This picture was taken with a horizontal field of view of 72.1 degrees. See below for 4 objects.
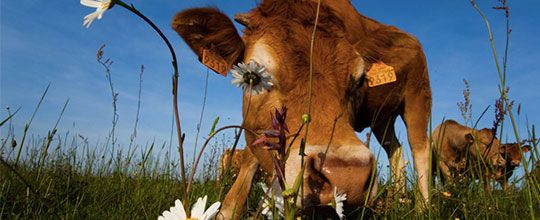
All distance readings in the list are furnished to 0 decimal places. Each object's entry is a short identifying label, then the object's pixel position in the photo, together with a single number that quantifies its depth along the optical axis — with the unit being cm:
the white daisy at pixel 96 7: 21
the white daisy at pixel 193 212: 23
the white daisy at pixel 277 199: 32
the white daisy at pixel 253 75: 32
